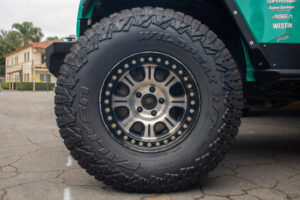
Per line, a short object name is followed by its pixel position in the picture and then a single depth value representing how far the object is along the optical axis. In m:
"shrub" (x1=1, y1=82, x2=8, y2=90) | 39.81
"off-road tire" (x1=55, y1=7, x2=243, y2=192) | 1.86
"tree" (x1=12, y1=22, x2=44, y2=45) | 56.91
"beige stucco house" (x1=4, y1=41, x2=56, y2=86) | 42.22
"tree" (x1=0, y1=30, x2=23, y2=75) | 55.84
